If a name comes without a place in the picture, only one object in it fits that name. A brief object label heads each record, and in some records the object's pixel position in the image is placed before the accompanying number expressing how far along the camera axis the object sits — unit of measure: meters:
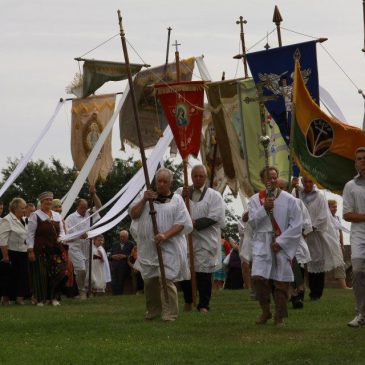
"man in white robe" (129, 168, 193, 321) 16.22
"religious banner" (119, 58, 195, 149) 28.75
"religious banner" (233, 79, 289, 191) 25.03
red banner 18.91
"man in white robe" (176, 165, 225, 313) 18.19
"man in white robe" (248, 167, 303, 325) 15.12
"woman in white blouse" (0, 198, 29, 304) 21.97
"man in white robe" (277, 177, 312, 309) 18.17
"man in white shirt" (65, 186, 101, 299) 24.43
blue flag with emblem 20.58
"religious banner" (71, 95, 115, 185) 28.33
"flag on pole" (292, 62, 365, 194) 15.69
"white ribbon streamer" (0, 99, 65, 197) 25.64
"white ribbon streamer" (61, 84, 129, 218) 24.44
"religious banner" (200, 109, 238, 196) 26.66
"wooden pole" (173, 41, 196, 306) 18.19
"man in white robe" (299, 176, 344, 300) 20.52
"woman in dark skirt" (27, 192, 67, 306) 20.89
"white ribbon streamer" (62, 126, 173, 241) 22.41
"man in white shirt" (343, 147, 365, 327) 14.51
